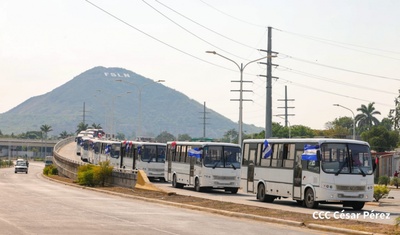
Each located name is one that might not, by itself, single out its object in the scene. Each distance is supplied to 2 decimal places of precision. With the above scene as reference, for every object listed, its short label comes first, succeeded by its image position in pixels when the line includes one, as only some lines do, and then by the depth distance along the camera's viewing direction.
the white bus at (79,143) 113.49
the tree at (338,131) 169.70
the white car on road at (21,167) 133.38
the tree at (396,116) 159.75
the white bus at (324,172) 32.44
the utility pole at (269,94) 62.00
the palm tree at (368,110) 198.50
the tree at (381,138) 131.00
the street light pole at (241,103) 65.06
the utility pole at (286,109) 103.68
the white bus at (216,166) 46.59
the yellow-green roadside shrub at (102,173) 56.31
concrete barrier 51.35
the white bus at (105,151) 72.38
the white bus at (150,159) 60.84
